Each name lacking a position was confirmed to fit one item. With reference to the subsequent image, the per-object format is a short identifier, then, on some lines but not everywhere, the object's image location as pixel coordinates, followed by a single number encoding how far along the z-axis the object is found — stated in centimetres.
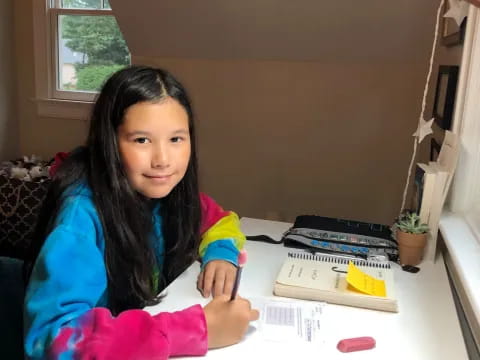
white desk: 84
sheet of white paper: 88
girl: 79
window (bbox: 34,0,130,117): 259
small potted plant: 122
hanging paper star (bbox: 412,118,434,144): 141
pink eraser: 85
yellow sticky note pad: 102
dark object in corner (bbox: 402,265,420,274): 120
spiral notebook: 101
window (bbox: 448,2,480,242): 127
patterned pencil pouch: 131
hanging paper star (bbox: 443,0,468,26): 133
